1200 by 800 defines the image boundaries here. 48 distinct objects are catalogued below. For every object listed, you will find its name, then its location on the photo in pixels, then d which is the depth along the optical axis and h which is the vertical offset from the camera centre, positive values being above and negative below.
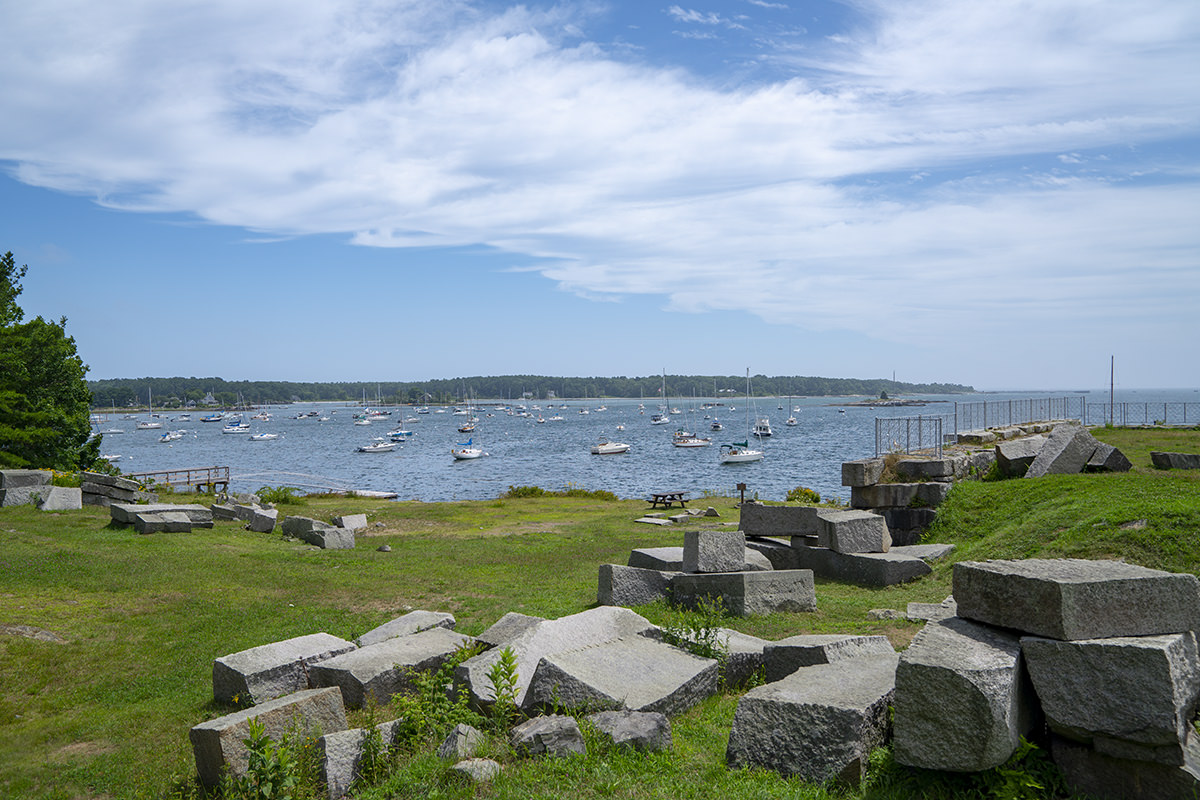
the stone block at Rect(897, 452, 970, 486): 19.89 -1.96
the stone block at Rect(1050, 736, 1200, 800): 5.54 -2.78
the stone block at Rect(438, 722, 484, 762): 7.09 -3.23
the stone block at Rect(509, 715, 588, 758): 6.80 -3.03
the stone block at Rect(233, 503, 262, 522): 25.38 -3.87
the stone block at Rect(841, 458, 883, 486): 20.22 -2.07
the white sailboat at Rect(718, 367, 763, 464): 79.00 -6.48
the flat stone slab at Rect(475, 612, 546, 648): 10.26 -3.15
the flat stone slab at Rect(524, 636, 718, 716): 7.82 -3.07
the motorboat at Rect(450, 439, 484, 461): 94.81 -7.29
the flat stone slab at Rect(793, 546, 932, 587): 14.83 -3.38
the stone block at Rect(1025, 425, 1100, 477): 19.20 -1.58
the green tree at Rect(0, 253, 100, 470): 35.19 -0.06
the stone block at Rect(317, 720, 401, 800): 7.23 -3.41
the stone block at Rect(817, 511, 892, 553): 15.51 -2.79
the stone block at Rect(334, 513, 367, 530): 25.77 -4.27
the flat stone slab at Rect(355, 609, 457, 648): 11.35 -3.46
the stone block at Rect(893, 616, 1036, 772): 5.68 -2.32
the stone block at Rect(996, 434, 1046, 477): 20.47 -1.70
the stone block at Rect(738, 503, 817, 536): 16.09 -2.68
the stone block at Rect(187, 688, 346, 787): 7.52 -3.34
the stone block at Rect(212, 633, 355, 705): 9.62 -3.46
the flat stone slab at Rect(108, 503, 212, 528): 21.62 -3.35
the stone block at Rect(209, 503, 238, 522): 26.17 -3.99
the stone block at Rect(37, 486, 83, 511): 24.11 -3.24
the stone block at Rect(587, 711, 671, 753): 6.89 -3.00
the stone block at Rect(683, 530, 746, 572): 13.29 -2.71
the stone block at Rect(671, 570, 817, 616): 12.52 -3.22
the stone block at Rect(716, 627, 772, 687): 9.30 -3.21
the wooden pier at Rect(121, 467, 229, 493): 34.94 -4.11
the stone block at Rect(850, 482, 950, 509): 19.48 -2.60
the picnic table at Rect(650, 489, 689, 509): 33.28 -4.56
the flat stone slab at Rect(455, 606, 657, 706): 8.66 -3.04
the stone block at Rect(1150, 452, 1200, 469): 18.80 -1.68
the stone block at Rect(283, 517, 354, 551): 21.88 -4.01
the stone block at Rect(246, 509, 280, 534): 23.98 -3.94
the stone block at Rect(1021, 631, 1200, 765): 5.57 -2.20
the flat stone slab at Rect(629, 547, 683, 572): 14.63 -3.17
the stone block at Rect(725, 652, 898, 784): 6.29 -2.78
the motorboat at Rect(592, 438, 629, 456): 97.56 -7.01
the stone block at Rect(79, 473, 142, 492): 25.63 -2.86
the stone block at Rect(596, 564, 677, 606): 13.33 -3.29
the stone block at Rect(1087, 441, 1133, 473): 19.20 -1.71
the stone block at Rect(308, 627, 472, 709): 9.40 -3.37
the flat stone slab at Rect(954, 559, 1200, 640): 6.12 -1.68
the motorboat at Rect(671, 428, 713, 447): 108.75 -6.80
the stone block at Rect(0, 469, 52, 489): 24.95 -2.71
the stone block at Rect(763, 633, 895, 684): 8.64 -2.89
